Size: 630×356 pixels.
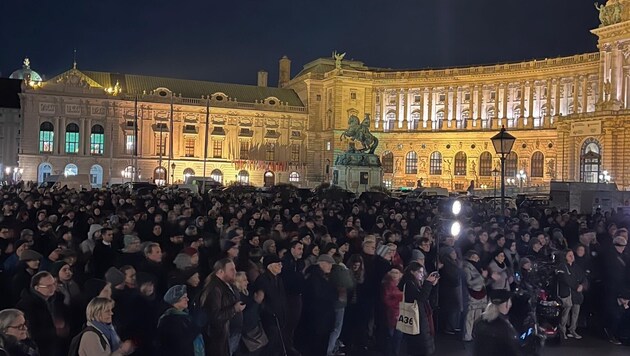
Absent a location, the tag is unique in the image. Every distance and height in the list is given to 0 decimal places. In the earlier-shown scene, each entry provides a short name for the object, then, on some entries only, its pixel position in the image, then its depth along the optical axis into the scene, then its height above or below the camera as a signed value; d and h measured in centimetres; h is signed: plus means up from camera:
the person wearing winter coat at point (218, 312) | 727 -152
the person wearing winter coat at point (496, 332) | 660 -154
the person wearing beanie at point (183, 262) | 870 -113
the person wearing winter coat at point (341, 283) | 957 -151
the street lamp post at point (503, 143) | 1812 +127
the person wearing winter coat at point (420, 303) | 896 -168
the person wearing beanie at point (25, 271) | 827 -127
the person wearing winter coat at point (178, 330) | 650 -156
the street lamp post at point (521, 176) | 7130 +129
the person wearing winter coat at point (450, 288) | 1140 -187
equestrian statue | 4462 +360
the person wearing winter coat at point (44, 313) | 696 -151
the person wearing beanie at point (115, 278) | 761 -120
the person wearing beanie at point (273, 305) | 841 -166
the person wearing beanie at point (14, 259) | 902 -122
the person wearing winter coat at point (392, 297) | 934 -166
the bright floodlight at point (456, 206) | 1220 -41
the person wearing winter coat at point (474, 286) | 1111 -175
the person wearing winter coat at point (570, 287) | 1139 -181
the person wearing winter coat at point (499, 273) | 1089 -150
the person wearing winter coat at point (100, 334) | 592 -149
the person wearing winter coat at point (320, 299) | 945 -174
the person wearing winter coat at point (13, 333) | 570 -142
